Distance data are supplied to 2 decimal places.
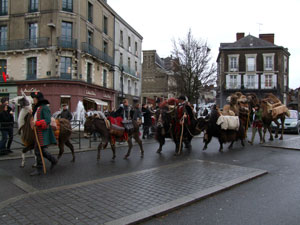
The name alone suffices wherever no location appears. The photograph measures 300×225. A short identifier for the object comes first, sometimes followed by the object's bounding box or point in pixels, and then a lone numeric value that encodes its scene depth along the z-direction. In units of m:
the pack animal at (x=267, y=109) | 12.27
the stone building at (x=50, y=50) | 25.83
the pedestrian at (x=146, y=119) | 14.77
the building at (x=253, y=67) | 47.25
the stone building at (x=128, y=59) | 36.31
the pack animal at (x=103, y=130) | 8.05
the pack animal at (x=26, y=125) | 6.54
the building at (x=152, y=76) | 60.22
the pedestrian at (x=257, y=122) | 12.11
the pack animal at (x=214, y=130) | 9.99
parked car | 17.41
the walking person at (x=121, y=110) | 8.81
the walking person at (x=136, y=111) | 12.52
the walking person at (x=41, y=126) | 6.43
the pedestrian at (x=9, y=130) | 9.21
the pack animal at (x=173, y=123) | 9.24
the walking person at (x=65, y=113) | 11.84
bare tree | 22.83
